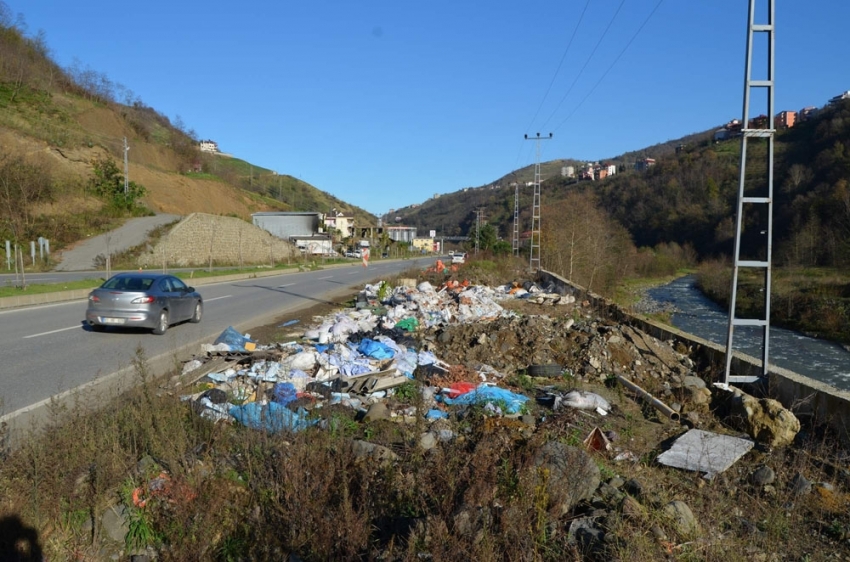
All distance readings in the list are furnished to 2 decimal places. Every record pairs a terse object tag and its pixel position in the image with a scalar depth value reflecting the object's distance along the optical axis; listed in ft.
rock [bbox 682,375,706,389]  31.99
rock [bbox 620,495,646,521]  15.06
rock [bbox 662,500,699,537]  14.94
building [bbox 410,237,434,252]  493.44
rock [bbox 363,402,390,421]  23.12
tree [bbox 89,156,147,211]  171.01
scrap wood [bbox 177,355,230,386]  28.35
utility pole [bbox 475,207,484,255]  224.66
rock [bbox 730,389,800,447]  24.57
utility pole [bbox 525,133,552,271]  127.24
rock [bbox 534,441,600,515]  15.57
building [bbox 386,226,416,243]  483.02
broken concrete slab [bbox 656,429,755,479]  21.26
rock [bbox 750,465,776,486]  20.18
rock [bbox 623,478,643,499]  17.32
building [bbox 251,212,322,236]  280.72
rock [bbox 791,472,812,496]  19.10
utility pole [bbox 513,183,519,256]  166.09
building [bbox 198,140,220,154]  617.04
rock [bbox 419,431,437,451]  19.65
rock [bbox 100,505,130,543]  14.61
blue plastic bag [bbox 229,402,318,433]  19.13
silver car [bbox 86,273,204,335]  44.04
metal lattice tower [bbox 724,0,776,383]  29.27
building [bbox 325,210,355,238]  447.01
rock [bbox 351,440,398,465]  17.53
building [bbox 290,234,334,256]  258.57
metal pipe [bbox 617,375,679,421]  27.27
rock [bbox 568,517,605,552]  14.02
